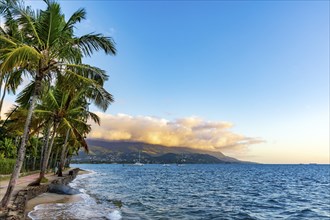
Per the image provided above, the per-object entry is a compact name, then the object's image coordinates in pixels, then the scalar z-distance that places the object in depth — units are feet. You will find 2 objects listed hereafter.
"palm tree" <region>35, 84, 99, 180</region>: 88.17
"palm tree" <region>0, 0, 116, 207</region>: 46.96
